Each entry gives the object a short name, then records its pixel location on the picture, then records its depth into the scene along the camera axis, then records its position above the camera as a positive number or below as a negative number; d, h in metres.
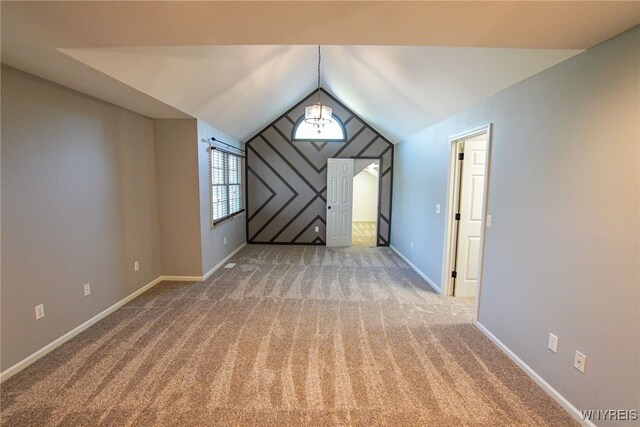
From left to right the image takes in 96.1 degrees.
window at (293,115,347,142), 6.34 +1.20
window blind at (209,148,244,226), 4.61 +0.01
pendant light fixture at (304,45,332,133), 3.90 +0.99
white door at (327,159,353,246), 6.34 -0.31
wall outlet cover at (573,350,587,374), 1.72 -1.04
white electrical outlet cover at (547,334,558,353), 1.93 -1.04
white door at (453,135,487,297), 3.45 -0.32
